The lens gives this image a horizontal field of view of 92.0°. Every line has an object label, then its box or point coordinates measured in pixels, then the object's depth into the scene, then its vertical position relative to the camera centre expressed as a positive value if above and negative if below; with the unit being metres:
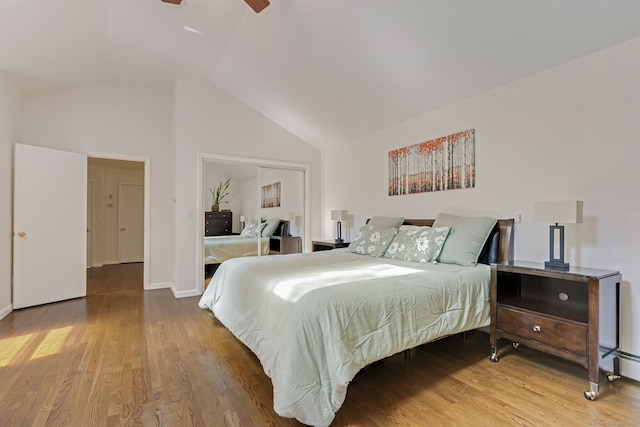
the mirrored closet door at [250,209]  4.54 +0.04
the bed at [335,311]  1.56 -0.62
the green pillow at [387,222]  3.73 -0.11
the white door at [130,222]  6.97 -0.24
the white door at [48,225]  3.60 -0.17
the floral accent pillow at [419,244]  2.86 -0.31
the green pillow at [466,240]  2.69 -0.25
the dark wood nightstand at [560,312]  1.91 -0.70
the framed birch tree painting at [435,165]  3.18 +0.55
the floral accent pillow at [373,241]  3.36 -0.32
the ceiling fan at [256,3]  2.58 +1.76
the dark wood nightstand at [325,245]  4.40 -0.47
